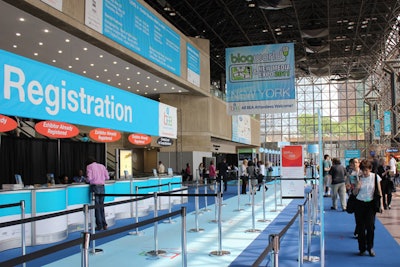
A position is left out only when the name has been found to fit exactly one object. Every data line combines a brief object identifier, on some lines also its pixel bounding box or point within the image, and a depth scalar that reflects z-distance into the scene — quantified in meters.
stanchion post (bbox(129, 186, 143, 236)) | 8.33
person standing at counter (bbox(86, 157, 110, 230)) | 8.77
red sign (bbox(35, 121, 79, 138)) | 8.67
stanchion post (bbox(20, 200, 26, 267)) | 5.94
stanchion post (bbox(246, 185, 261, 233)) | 8.55
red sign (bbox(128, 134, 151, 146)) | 13.41
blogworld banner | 12.34
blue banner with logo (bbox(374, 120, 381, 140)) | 33.48
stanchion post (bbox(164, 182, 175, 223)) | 9.93
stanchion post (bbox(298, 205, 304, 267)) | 5.26
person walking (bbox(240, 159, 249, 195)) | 17.67
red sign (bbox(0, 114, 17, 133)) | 8.07
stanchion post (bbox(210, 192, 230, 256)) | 6.49
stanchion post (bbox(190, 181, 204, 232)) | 8.69
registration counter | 7.25
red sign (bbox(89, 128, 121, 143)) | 11.08
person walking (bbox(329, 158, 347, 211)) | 11.88
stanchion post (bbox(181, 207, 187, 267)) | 5.34
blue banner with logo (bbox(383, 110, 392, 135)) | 27.66
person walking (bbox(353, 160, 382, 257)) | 6.54
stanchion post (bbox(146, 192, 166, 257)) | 6.57
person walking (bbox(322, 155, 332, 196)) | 14.88
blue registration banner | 6.52
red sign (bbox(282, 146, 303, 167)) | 12.69
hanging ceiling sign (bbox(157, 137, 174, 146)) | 13.94
